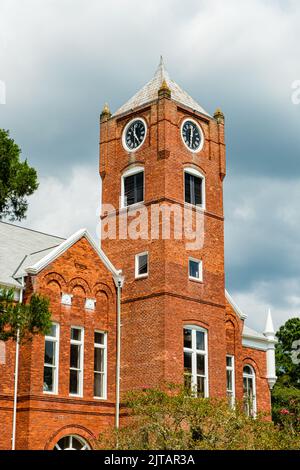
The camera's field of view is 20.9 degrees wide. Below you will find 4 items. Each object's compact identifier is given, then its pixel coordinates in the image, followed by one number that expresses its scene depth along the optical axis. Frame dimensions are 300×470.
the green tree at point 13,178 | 22.08
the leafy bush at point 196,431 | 24.41
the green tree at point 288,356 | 60.78
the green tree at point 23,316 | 21.62
